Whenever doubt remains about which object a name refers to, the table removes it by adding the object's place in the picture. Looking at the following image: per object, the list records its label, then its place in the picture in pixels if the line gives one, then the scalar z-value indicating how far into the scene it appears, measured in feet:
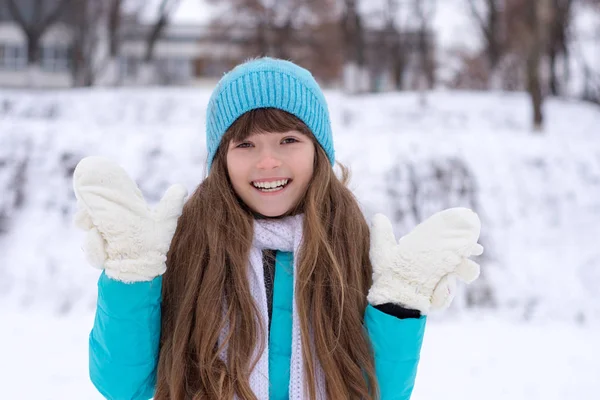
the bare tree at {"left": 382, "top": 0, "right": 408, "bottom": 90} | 64.74
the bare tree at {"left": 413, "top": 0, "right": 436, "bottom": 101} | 47.16
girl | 4.61
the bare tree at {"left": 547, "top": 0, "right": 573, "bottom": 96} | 49.47
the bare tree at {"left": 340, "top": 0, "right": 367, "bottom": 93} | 42.91
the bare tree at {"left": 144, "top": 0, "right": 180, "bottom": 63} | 45.80
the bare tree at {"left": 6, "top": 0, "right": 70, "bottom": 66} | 46.86
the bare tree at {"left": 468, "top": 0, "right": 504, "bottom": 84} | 52.42
